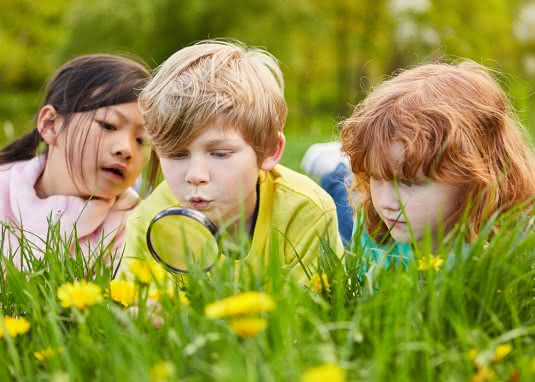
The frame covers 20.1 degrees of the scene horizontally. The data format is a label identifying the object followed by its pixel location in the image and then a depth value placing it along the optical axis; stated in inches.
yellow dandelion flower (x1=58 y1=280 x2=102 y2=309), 59.1
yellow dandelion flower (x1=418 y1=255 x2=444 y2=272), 60.6
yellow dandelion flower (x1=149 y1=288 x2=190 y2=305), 59.6
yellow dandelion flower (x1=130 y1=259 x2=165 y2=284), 60.0
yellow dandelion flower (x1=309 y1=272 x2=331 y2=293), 62.2
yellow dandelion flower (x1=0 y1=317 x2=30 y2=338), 58.7
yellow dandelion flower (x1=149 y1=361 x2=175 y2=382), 46.5
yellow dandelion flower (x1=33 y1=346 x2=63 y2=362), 54.1
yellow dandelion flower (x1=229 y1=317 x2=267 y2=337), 47.4
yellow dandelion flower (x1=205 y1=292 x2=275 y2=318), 47.0
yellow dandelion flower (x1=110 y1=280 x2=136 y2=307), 61.2
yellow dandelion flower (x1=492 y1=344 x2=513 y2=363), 53.2
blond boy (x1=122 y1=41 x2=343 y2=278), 69.5
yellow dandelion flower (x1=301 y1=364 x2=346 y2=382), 38.2
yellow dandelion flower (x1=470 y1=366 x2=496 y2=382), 49.3
